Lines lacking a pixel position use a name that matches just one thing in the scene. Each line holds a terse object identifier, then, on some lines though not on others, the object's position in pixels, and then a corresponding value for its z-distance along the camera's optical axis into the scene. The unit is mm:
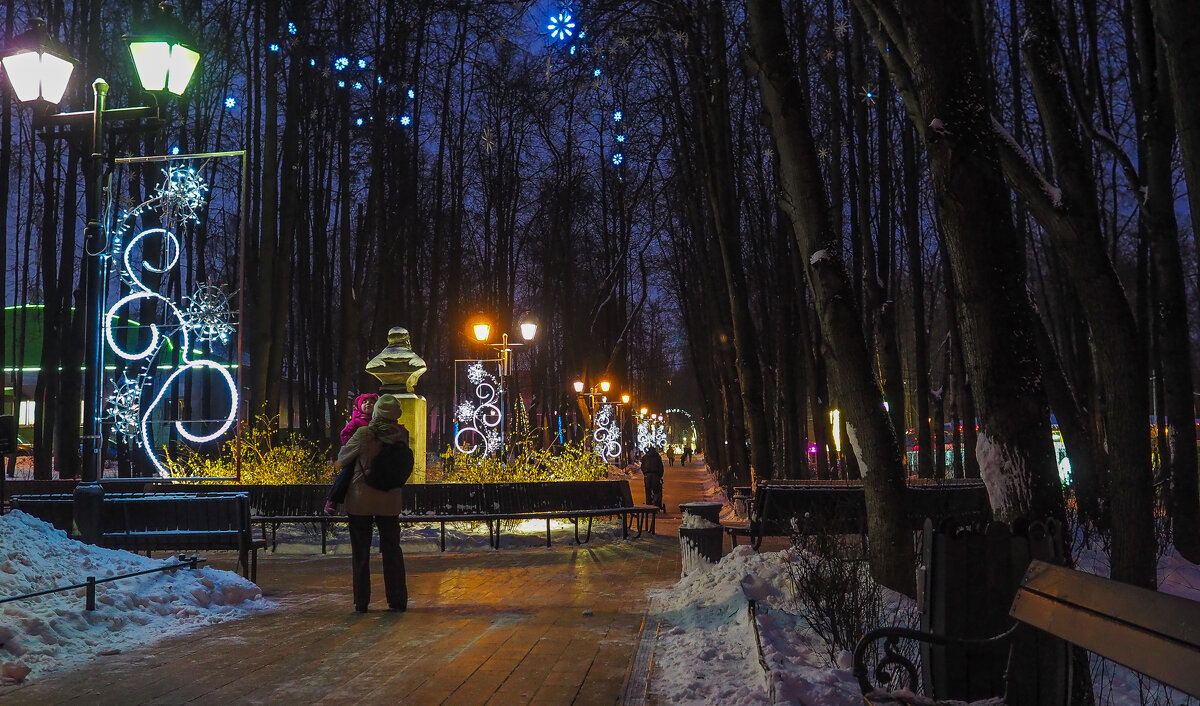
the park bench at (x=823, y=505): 13258
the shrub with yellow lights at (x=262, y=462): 16422
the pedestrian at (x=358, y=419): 9148
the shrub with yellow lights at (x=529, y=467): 17750
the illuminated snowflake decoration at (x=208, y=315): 15102
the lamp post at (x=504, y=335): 21922
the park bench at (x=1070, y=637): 2646
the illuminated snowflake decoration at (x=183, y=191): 15878
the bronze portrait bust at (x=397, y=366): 16453
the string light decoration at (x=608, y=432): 42500
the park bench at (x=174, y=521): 10250
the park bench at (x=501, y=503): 14492
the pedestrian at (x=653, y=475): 23188
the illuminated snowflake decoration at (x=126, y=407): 15836
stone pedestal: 16406
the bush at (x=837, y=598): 5875
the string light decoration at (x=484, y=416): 24953
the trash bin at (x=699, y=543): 10055
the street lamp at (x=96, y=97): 9484
